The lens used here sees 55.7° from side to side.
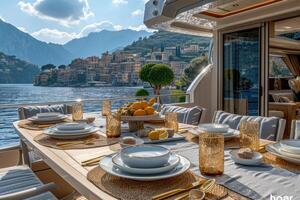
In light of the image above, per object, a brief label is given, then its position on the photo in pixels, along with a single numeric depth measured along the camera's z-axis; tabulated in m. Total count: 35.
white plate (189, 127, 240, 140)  1.64
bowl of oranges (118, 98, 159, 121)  1.83
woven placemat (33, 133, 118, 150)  1.54
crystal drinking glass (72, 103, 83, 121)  2.35
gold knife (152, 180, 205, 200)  0.88
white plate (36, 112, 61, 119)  2.29
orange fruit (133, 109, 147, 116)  1.85
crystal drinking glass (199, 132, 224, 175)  1.09
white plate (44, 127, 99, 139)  1.72
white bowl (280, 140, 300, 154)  1.26
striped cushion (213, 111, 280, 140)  1.95
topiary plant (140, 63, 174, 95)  6.47
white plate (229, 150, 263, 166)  1.19
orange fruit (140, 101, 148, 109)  1.91
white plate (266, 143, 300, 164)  1.21
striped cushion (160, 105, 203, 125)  2.54
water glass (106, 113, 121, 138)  1.76
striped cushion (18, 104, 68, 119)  2.75
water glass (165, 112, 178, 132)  1.94
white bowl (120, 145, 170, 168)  1.03
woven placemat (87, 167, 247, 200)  0.90
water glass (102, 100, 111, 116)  2.63
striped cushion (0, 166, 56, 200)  1.67
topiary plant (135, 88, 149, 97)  5.88
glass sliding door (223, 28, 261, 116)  4.75
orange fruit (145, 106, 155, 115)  1.88
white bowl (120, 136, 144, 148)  1.50
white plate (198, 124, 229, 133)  1.70
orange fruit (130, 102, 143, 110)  1.89
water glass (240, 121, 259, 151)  1.45
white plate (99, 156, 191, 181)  0.98
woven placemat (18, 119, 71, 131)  2.04
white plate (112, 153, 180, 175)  1.01
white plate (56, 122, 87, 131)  1.79
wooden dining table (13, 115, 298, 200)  0.97
